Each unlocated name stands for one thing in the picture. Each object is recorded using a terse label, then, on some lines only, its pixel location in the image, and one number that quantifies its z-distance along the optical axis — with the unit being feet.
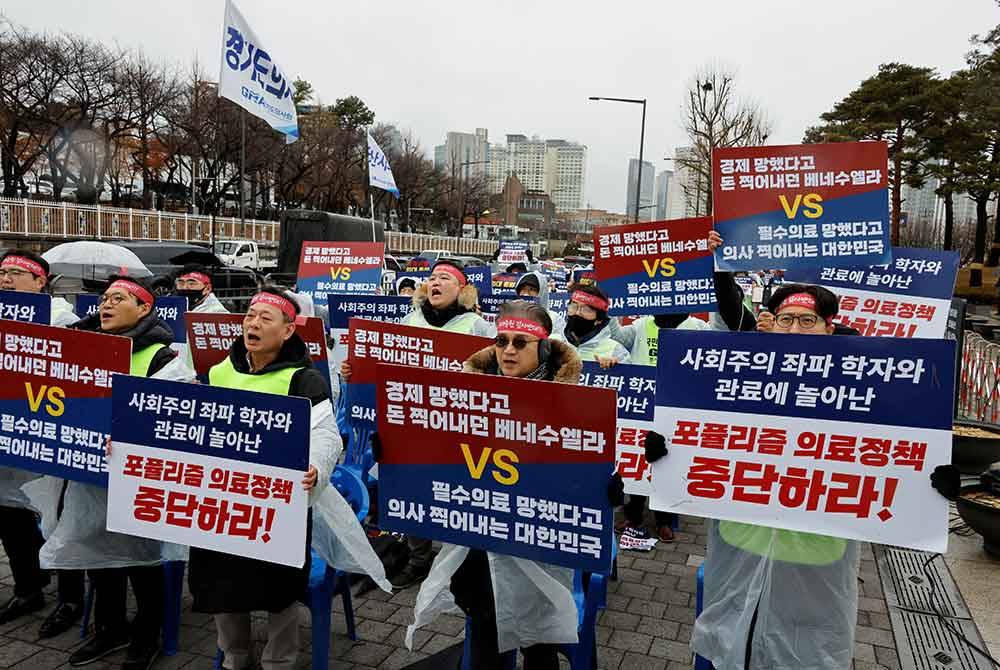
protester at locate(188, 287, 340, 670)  10.52
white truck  102.01
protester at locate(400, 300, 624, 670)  9.86
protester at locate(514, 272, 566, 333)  27.86
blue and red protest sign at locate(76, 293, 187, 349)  21.30
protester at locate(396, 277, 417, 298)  34.19
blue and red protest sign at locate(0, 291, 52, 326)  16.07
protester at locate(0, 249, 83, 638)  13.96
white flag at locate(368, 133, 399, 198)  46.60
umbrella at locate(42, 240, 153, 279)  38.40
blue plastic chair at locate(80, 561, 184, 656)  12.82
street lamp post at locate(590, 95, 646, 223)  91.56
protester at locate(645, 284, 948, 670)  9.35
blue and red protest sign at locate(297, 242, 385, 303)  31.68
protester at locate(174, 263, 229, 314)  24.41
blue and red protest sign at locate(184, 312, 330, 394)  17.07
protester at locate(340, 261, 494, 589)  18.76
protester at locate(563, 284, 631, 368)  18.85
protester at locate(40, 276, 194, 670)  12.26
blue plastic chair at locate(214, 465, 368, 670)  11.55
